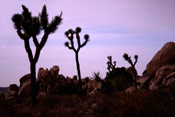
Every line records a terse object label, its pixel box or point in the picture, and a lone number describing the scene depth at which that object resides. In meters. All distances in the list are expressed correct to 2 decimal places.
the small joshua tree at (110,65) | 22.22
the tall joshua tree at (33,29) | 11.10
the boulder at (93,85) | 27.80
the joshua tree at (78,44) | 16.84
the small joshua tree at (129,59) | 19.27
